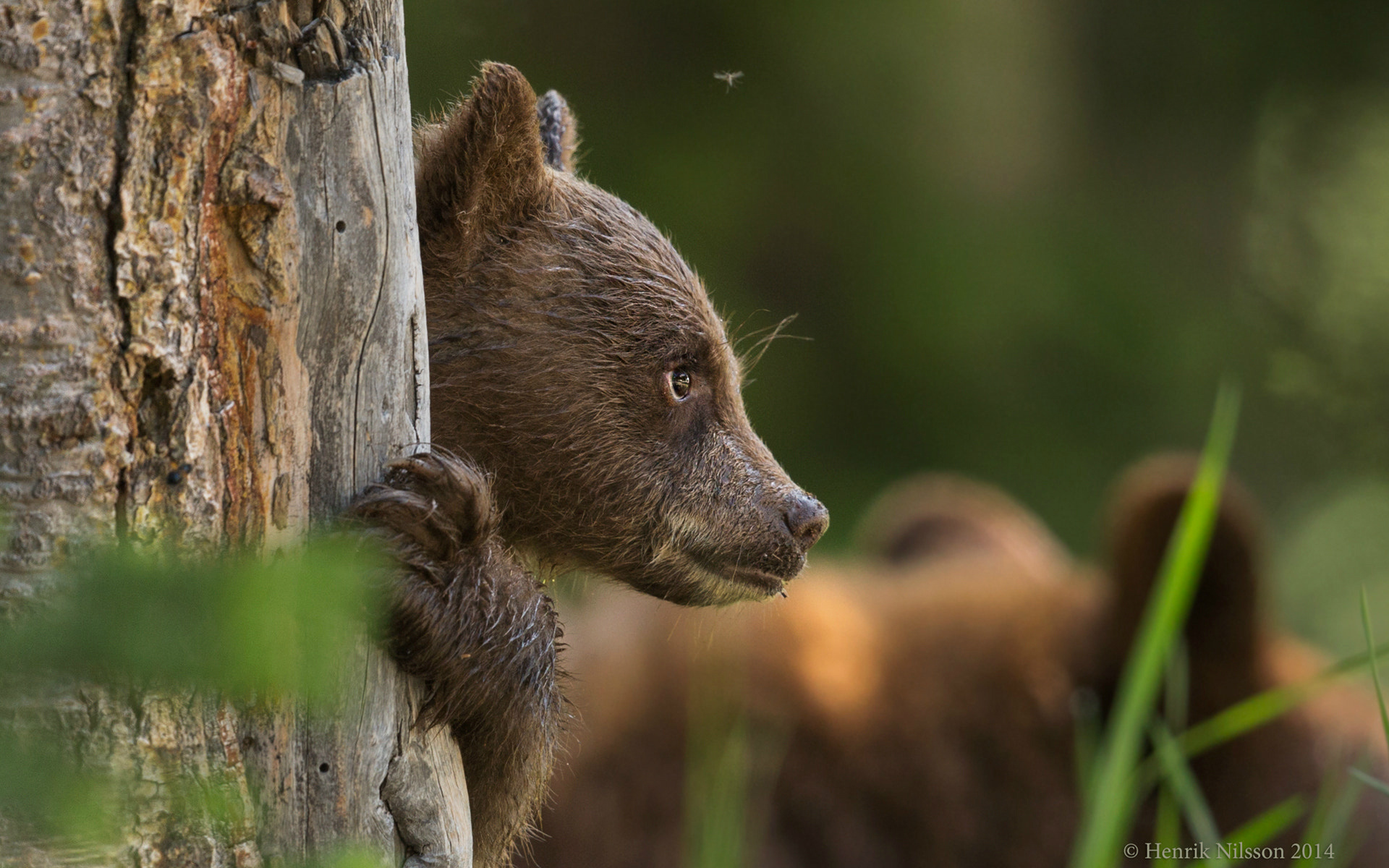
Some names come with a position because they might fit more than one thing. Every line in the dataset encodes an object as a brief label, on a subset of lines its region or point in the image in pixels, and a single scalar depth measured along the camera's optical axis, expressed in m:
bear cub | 8.53
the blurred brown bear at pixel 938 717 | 9.03
